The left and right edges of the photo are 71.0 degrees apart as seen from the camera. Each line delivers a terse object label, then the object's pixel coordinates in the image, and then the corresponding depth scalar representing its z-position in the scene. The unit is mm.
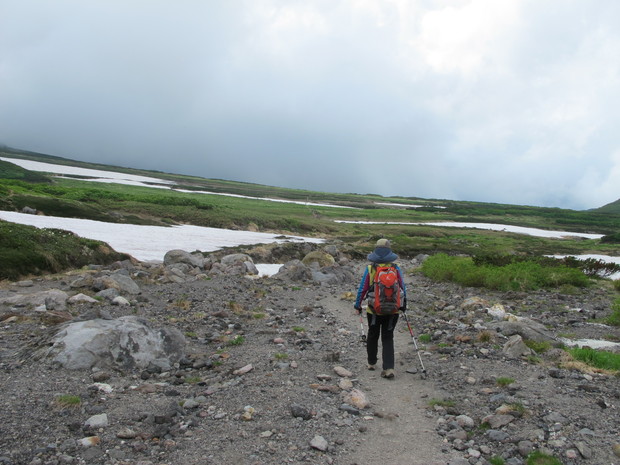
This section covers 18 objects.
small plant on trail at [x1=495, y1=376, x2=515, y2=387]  7801
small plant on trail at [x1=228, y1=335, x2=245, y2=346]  10688
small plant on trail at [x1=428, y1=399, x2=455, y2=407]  7107
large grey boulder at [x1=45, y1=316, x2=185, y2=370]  7961
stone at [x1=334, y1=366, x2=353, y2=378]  8545
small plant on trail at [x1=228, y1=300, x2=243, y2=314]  14141
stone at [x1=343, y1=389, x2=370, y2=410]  7076
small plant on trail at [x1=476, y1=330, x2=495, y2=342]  10664
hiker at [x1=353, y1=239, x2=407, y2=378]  8625
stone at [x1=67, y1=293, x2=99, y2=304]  13008
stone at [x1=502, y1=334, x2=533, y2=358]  9530
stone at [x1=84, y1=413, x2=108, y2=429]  5855
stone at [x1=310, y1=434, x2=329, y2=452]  5661
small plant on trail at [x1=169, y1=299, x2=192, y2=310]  14062
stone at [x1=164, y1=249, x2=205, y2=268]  24906
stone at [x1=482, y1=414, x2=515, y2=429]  6211
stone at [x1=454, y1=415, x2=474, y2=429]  6352
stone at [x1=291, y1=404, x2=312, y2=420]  6479
